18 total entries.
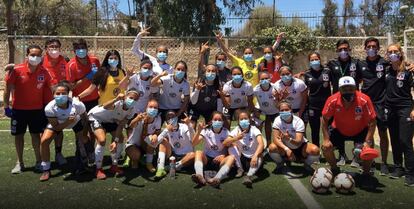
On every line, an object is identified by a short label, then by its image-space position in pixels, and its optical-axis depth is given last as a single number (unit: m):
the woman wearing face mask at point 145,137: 7.84
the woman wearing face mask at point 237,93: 8.45
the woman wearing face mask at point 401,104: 7.32
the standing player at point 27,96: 7.79
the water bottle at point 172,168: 7.63
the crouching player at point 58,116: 7.38
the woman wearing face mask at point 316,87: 8.42
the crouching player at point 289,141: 7.68
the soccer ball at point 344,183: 6.76
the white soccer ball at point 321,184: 6.83
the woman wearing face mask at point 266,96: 8.59
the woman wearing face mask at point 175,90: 8.43
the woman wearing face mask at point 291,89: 8.56
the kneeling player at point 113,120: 7.56
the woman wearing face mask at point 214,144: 7.57
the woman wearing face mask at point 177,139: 7.94
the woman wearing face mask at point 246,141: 7.60
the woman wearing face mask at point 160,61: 8.81
